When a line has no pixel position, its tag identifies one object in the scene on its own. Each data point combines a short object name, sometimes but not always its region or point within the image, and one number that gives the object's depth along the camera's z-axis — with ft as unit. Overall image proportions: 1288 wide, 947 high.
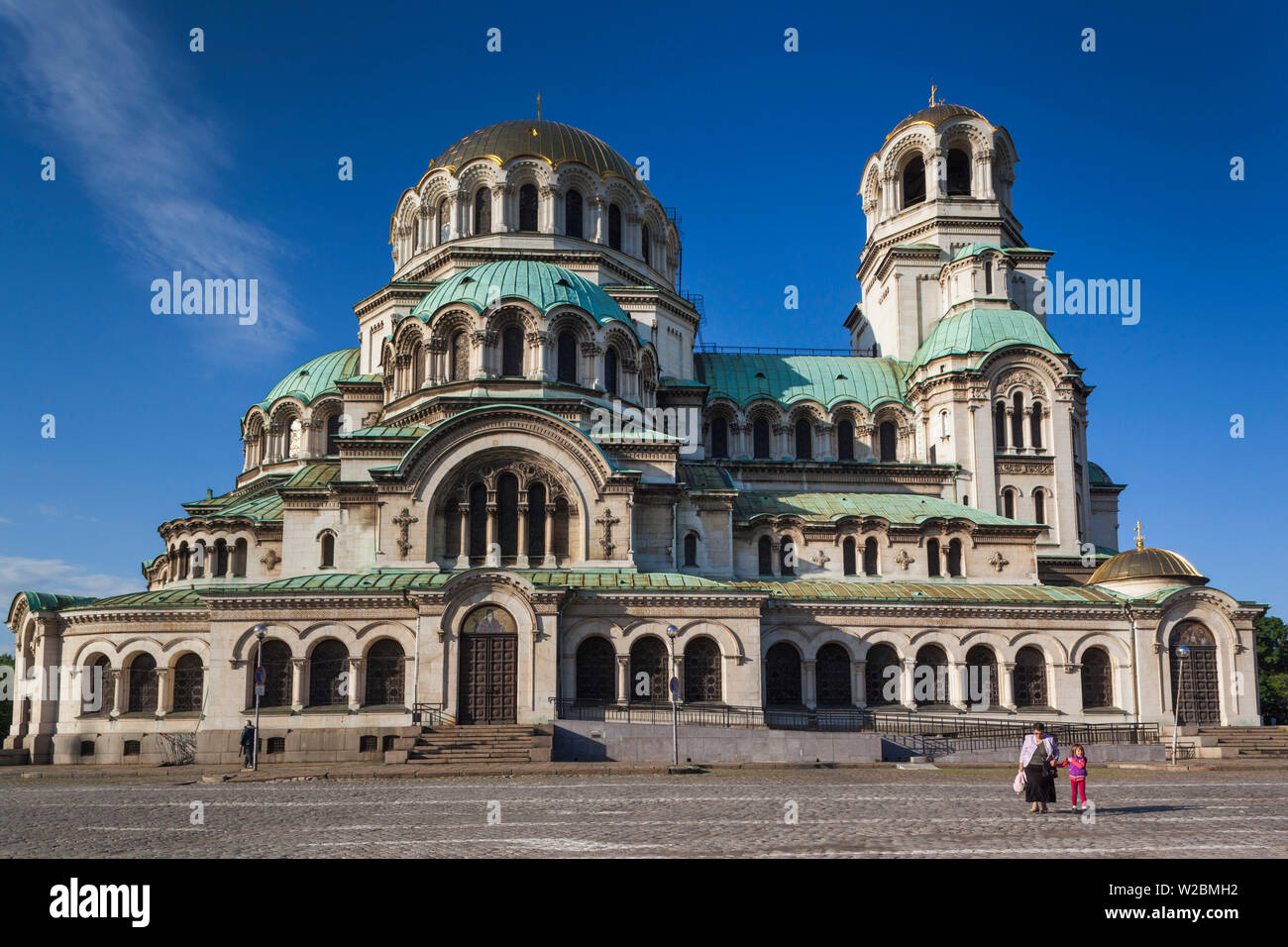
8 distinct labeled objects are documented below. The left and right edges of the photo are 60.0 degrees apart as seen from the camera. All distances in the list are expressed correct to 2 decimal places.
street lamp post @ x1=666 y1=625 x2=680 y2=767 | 96.74
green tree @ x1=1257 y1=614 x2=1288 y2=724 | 215.10
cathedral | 112.78
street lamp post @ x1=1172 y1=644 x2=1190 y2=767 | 122.62
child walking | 62.54
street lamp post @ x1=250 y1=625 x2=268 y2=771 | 94.11
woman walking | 61.36
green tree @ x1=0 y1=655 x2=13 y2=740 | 217.15
